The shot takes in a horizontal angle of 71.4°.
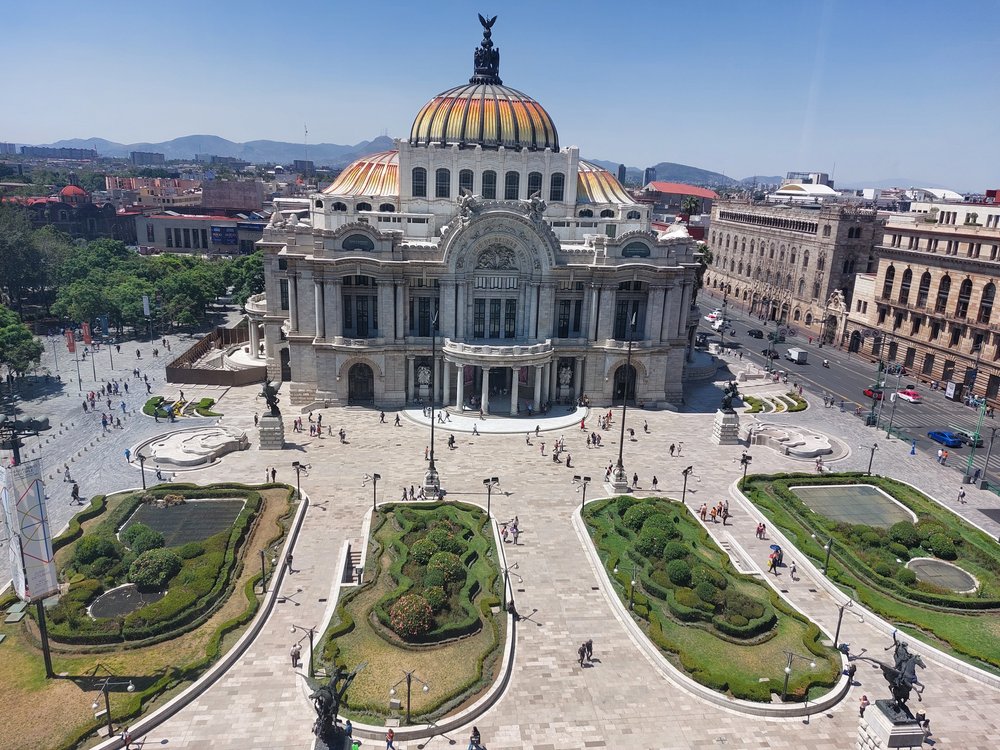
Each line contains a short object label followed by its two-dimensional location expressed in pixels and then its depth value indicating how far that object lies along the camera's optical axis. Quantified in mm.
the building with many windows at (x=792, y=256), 112875
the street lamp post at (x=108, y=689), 27009
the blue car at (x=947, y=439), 67062
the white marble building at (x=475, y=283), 69750
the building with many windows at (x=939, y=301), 82562
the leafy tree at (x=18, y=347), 71188
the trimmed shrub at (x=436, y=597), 35844
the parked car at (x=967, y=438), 67650
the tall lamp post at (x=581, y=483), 50000
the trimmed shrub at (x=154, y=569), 37656
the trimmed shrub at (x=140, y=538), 40344
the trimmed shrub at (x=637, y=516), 46219
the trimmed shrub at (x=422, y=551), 40344
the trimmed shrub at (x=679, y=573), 39500
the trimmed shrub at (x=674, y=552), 41531
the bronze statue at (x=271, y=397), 59062
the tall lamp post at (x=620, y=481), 53712
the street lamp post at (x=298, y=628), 33594
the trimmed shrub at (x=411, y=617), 34156
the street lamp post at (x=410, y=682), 30512
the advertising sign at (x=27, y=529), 30125
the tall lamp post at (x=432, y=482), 51250
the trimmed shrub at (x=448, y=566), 38606
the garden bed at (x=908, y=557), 37594
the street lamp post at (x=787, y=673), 31359
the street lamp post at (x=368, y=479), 53094
